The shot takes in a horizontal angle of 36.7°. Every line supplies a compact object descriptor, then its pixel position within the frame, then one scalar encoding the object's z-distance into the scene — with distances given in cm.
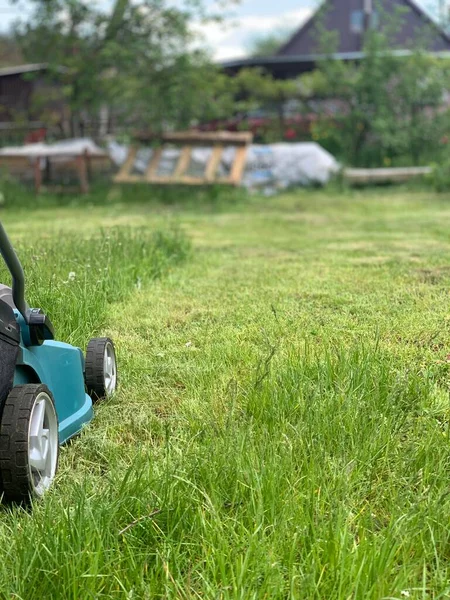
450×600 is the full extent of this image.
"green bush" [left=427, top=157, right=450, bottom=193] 1112
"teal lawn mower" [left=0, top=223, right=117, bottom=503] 178
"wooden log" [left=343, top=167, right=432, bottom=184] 1240
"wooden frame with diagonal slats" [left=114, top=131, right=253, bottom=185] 1094
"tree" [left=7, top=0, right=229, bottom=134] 1147
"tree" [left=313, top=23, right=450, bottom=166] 1400
